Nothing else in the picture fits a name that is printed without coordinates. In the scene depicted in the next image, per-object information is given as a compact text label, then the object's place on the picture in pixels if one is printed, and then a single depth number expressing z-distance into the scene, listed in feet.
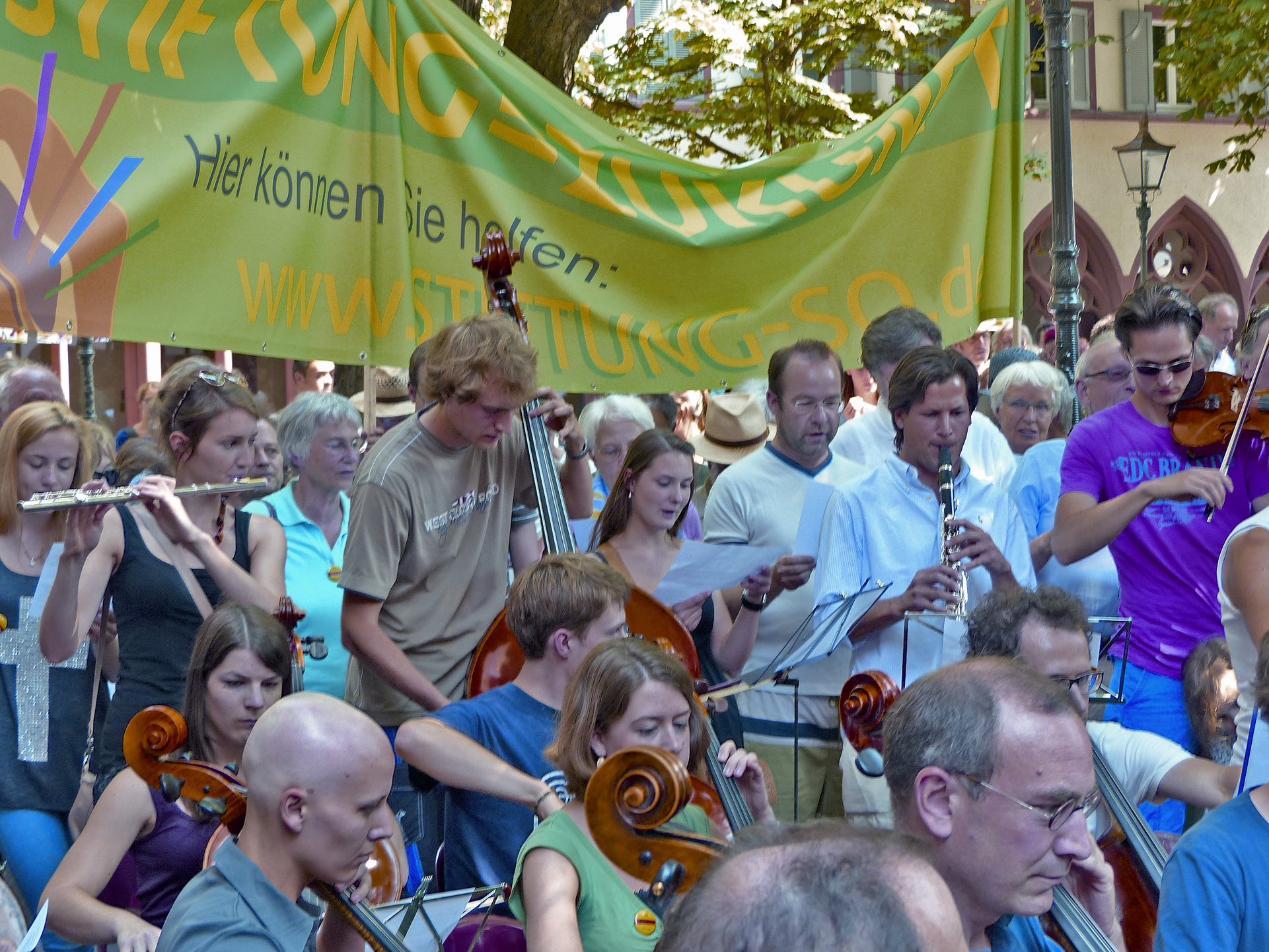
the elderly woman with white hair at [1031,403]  37.37
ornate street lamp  84.43
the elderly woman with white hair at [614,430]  34.76
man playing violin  25.85
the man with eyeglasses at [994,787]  13.08
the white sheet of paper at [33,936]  12.80
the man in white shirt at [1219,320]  50.29
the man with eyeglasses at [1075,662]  18.70
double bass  18.02
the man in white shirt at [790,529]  26.68
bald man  14.70
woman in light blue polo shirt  30.89
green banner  25.80
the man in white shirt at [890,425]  29.55
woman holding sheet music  26.71
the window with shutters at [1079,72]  154.20
